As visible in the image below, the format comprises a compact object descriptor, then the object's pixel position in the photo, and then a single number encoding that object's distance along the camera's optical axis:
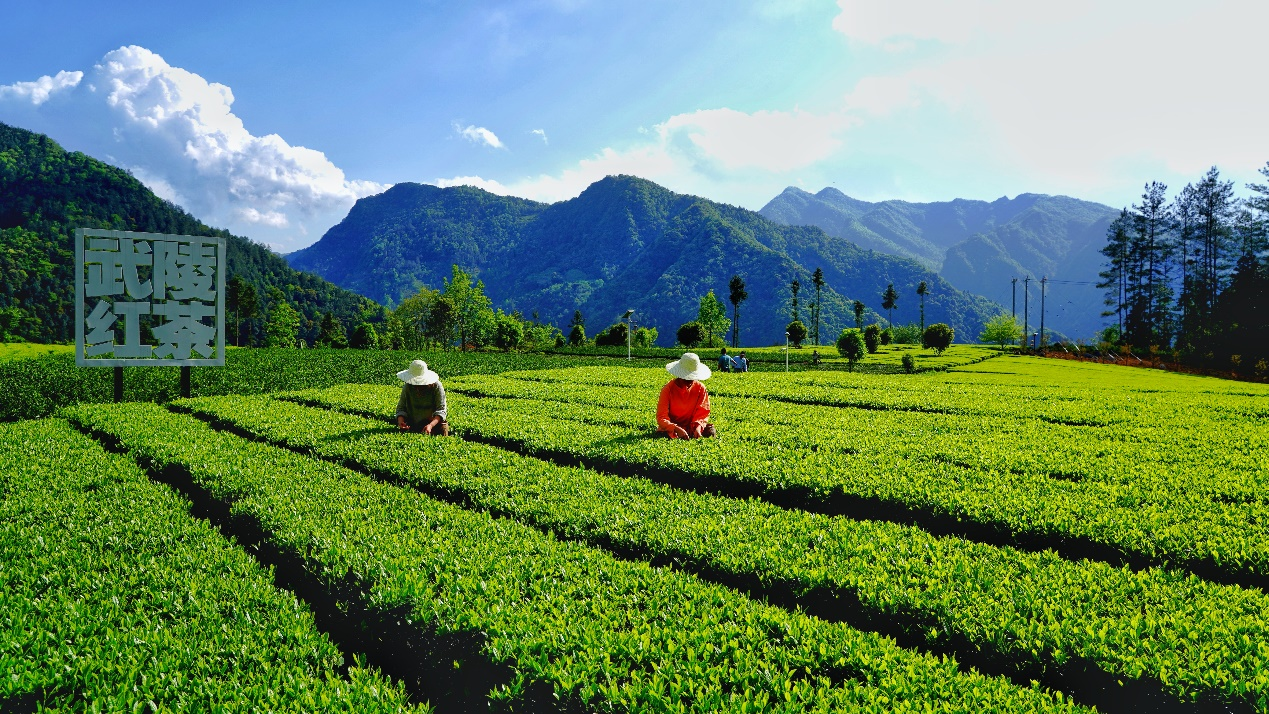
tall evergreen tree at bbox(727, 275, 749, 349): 69.70
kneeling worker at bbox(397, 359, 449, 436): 10.33
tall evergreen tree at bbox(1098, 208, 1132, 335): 60.06
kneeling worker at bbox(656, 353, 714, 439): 10.09
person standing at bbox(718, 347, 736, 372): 27.78
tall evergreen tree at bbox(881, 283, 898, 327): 84.00
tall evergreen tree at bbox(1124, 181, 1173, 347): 56.75
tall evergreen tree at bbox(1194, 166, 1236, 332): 50.31
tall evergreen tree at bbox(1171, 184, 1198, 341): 50.53
